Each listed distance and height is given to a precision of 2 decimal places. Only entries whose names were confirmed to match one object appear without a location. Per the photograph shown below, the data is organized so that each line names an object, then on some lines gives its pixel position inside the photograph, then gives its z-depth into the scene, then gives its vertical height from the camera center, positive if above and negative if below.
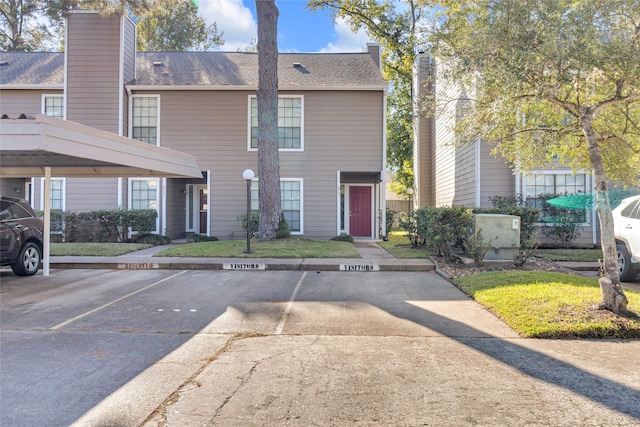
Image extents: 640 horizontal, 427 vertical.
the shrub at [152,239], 14.19 -0.77
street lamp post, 10.79 +0.62
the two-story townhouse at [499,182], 12.76 +1.20
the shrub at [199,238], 14.63 -0.75
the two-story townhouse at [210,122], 14.85 +3.58
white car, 7.59 -0.34
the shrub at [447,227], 9.48 -0.21
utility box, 9.19 -0.31
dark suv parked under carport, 8.03 -0.40
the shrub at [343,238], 14.77 -0.74
